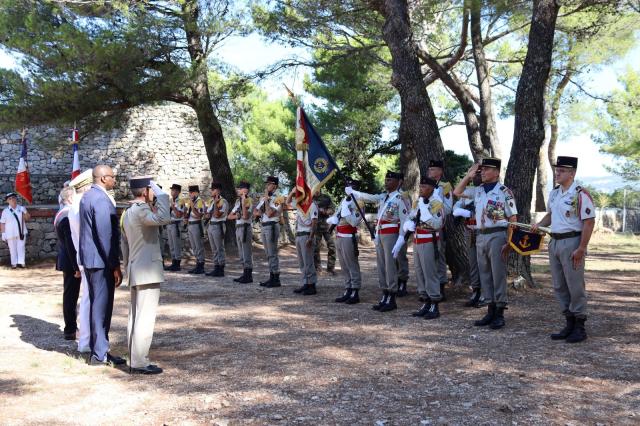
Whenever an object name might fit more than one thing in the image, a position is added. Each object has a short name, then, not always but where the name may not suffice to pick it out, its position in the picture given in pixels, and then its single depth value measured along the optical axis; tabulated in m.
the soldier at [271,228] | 11.06
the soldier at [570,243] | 6.36
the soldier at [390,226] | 8.52
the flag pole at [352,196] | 8.95
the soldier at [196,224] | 13.18
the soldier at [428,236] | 7.84
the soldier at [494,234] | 7.21
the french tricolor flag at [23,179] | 15.70
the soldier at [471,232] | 8.73
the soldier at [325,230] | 12.37
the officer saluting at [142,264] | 5.56
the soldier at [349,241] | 9.17
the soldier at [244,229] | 11.66
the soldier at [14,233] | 14.52
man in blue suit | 5.88
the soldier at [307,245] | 10.09
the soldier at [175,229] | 13.78
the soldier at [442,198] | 8.48
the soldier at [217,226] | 12.63
